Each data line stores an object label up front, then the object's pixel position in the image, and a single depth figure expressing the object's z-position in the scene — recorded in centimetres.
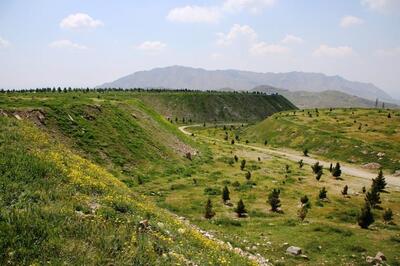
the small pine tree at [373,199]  4001
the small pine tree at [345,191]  4571
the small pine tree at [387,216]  3488
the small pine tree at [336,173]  5869
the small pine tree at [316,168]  5984
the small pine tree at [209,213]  3238
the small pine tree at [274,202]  3647
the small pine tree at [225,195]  3822
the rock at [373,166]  7274
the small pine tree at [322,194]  4288
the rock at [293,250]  2495
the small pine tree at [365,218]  3195
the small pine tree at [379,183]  4924
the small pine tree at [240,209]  3425
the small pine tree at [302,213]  3362
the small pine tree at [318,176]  5450
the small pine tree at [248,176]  5066
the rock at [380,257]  2439
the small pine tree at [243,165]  5859
